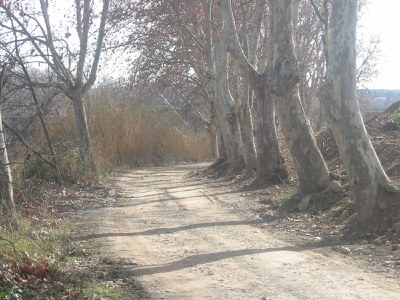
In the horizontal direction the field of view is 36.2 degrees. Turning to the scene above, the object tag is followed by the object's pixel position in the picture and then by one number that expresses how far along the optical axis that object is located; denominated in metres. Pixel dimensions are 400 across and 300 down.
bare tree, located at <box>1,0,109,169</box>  20.88
